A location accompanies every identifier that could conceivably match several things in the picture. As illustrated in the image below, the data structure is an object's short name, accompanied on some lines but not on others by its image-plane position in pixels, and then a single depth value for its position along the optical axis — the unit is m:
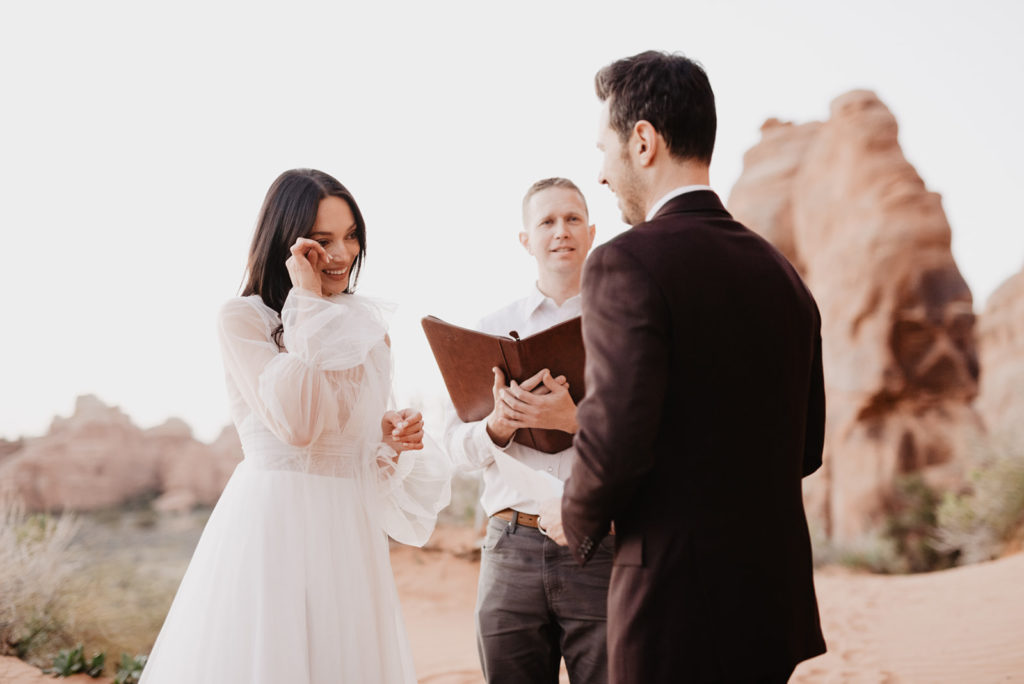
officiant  2.69
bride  2.33
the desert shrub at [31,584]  6.08
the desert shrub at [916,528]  12.74
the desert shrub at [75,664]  5.63
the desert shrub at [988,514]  11.19
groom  1.69
